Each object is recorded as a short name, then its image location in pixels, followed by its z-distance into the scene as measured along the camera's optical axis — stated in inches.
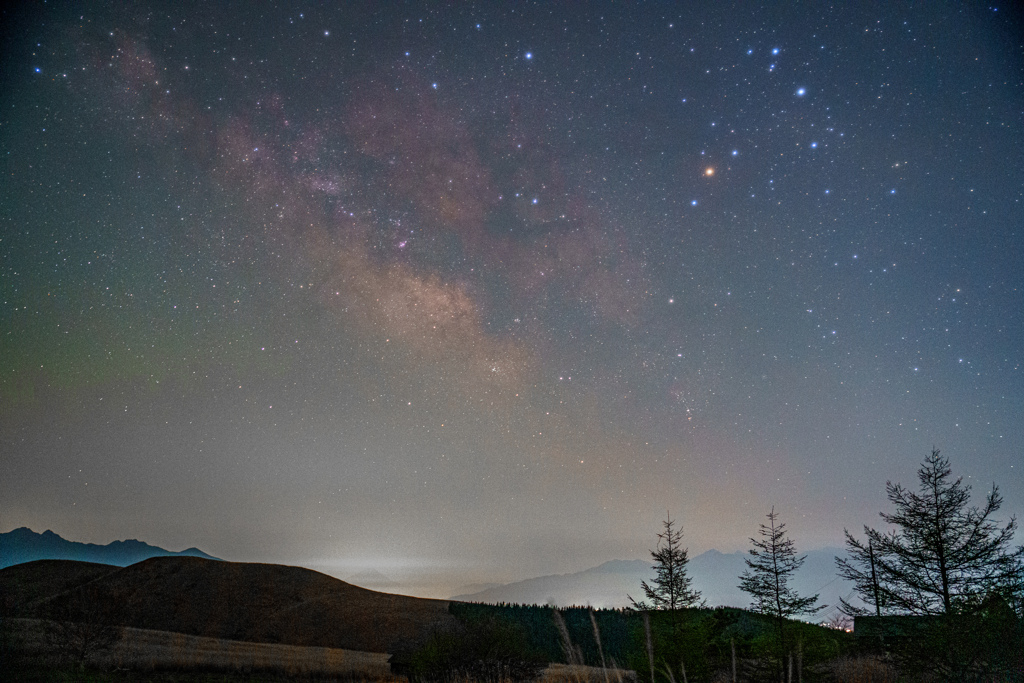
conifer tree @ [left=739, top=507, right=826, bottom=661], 1209.4
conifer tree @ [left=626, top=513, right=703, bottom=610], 1407.5
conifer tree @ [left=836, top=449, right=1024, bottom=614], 911.0
